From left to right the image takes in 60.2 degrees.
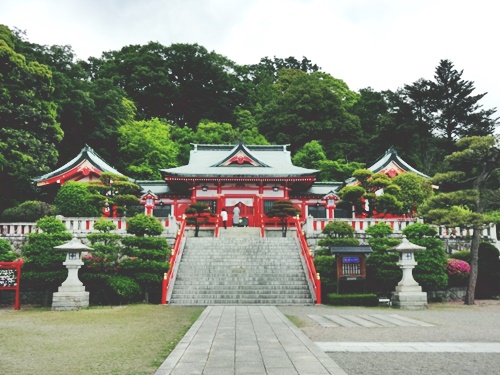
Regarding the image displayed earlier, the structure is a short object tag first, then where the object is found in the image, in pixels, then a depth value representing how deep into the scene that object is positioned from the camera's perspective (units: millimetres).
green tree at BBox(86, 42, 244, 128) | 57469
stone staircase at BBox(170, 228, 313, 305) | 17641
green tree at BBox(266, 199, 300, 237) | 24750
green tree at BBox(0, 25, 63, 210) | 25844
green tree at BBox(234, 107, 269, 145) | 48969
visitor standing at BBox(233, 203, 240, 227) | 30953
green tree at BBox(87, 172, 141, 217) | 24609
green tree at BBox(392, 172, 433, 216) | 28344
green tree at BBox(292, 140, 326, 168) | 43812
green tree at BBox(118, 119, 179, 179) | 41531
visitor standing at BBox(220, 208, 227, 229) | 27594
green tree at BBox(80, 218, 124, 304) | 17109
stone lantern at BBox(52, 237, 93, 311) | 15718
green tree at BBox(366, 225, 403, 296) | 18223
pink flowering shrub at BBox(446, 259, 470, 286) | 19219
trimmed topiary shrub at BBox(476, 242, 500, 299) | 19438
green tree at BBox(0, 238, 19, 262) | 17667
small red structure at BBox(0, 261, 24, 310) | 16406
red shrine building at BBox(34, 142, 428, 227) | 31078
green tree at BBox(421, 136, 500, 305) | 17656
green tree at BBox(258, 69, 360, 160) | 49594
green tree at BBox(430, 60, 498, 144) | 47094
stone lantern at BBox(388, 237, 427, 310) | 16422
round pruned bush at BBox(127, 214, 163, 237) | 18656
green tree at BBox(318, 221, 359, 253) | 19719
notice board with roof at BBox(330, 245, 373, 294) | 17620
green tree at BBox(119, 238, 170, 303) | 17547
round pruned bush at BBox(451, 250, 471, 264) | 20597
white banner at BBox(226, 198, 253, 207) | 32312
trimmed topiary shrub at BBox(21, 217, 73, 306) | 16734
